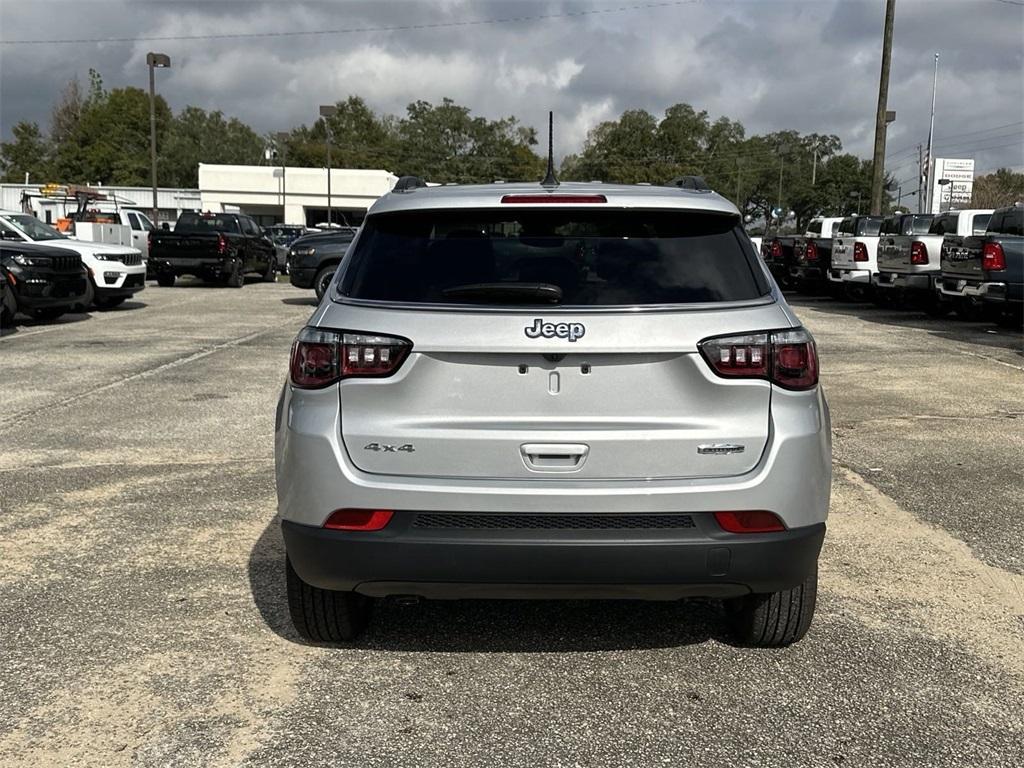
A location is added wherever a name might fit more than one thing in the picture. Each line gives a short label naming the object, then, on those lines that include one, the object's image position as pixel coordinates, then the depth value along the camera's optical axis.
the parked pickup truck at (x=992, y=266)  14.65
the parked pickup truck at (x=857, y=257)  20.16
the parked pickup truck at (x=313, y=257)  18.86
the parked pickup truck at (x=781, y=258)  23.72
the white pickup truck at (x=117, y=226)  25.69
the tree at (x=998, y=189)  86.31
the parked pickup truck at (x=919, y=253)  17.67
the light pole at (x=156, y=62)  34.06
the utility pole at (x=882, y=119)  25.77
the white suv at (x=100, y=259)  16.88
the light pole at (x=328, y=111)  45.59
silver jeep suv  3.14
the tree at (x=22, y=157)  113.12
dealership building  77.62
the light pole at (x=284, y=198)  76.06
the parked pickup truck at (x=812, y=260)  22.23
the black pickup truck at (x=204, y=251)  23.77
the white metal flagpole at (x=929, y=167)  54.88
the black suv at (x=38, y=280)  14.26
